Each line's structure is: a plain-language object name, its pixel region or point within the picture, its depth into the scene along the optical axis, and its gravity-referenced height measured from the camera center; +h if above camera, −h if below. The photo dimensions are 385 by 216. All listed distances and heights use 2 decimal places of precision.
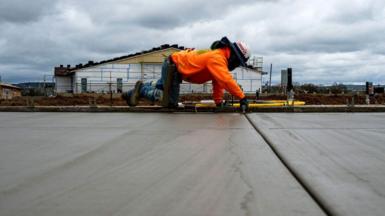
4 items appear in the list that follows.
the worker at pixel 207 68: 10.09 +0.54
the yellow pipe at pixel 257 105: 10.60 -0.37
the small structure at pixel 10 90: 35.04 +0.01
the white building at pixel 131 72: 36.94 +1.63
